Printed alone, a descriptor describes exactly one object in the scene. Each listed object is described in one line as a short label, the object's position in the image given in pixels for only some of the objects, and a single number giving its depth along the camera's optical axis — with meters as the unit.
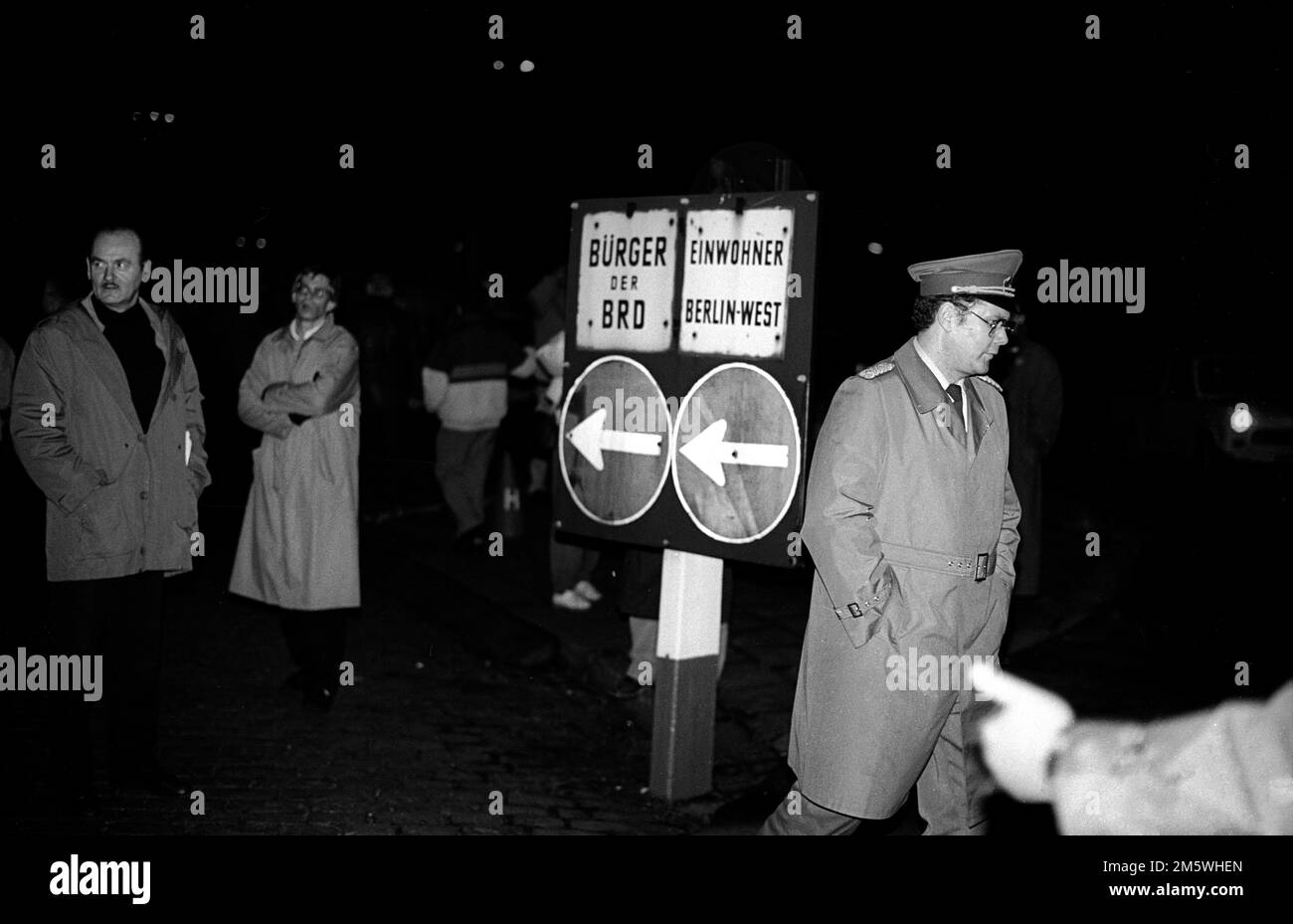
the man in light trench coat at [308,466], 6.82
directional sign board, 5.28
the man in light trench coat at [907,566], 4.29
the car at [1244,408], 15.85
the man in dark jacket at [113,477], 5.43
